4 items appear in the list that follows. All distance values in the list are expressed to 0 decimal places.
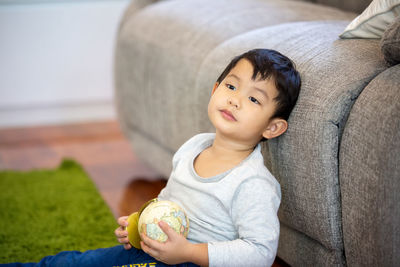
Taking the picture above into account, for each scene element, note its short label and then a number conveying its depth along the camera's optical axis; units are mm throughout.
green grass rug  1999
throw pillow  1680
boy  1587
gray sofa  1518
